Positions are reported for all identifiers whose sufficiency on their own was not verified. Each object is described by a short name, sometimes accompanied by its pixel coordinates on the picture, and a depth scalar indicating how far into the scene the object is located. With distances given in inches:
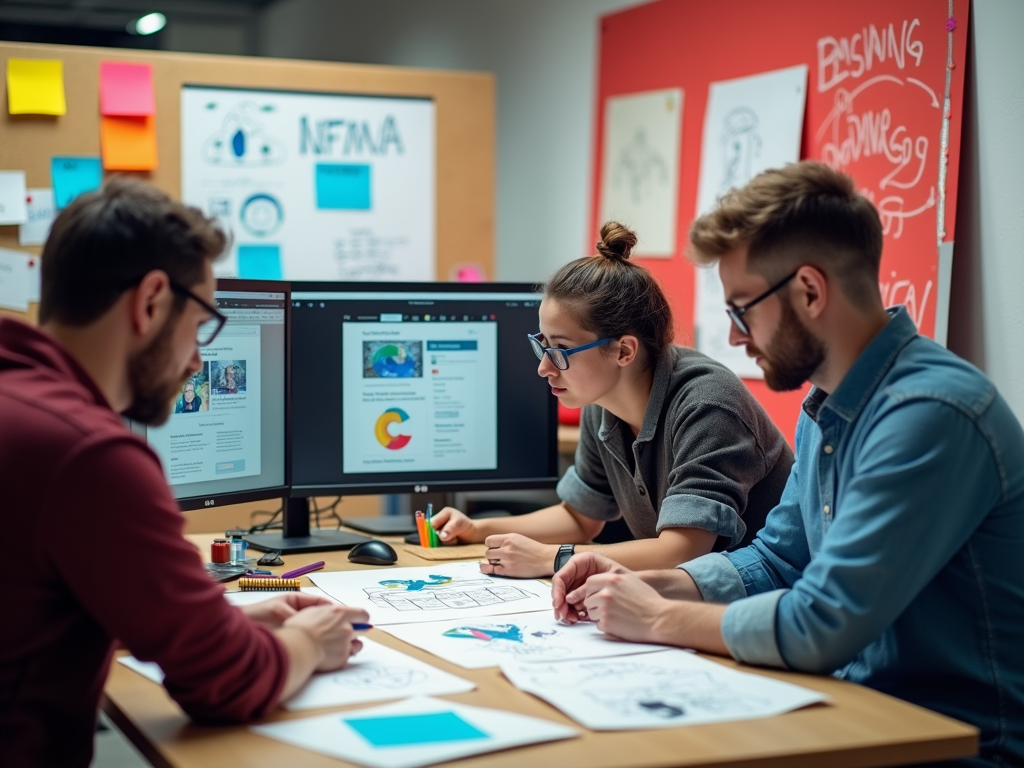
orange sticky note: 128.0
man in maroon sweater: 43.7
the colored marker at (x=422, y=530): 86.2
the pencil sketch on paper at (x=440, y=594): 67.7
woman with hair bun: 74.0
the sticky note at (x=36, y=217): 124.2
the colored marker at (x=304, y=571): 75.3
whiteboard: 137.3
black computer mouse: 79.8
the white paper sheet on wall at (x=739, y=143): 124.6
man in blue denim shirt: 51.9
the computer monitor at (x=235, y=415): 77.4
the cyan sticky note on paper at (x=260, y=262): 139.6
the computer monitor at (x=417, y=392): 86.1
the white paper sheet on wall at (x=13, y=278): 123.6
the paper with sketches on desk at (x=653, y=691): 47.5
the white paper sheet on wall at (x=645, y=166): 145.6
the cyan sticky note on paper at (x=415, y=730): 44.6
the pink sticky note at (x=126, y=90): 127.2
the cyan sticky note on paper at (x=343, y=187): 144.1
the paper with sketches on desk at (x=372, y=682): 50.1
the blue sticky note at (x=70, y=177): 125.4
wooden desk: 43.1
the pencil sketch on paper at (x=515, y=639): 57.0
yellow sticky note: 123.2
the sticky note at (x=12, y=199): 123.1
